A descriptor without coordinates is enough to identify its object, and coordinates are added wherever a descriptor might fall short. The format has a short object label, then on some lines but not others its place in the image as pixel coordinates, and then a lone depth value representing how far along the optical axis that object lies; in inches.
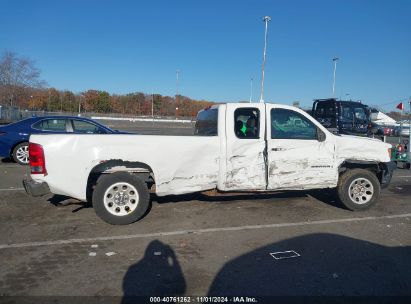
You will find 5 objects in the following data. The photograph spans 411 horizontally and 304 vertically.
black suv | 543.8
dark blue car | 416.5
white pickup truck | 205.9
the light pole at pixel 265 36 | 1368.1
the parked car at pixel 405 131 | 741.9
